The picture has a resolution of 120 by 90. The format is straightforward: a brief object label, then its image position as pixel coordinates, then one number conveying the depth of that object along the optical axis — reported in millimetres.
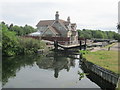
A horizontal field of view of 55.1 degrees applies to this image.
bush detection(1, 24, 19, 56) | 24552
